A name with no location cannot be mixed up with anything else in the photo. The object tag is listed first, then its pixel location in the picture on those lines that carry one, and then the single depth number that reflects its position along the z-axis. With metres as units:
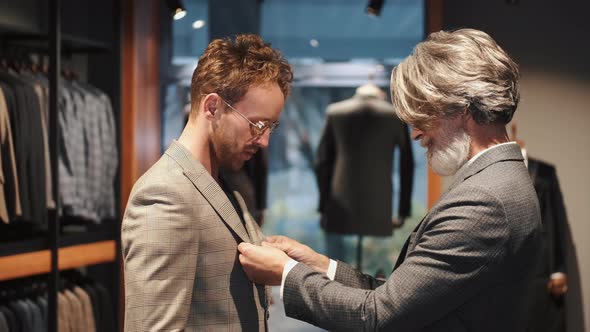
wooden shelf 3.69
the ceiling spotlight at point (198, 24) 5.34
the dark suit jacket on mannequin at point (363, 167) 4.99
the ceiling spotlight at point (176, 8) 3.95
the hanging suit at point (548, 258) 4.42
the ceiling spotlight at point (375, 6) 4.54
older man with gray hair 1.65
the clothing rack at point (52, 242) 3.81
